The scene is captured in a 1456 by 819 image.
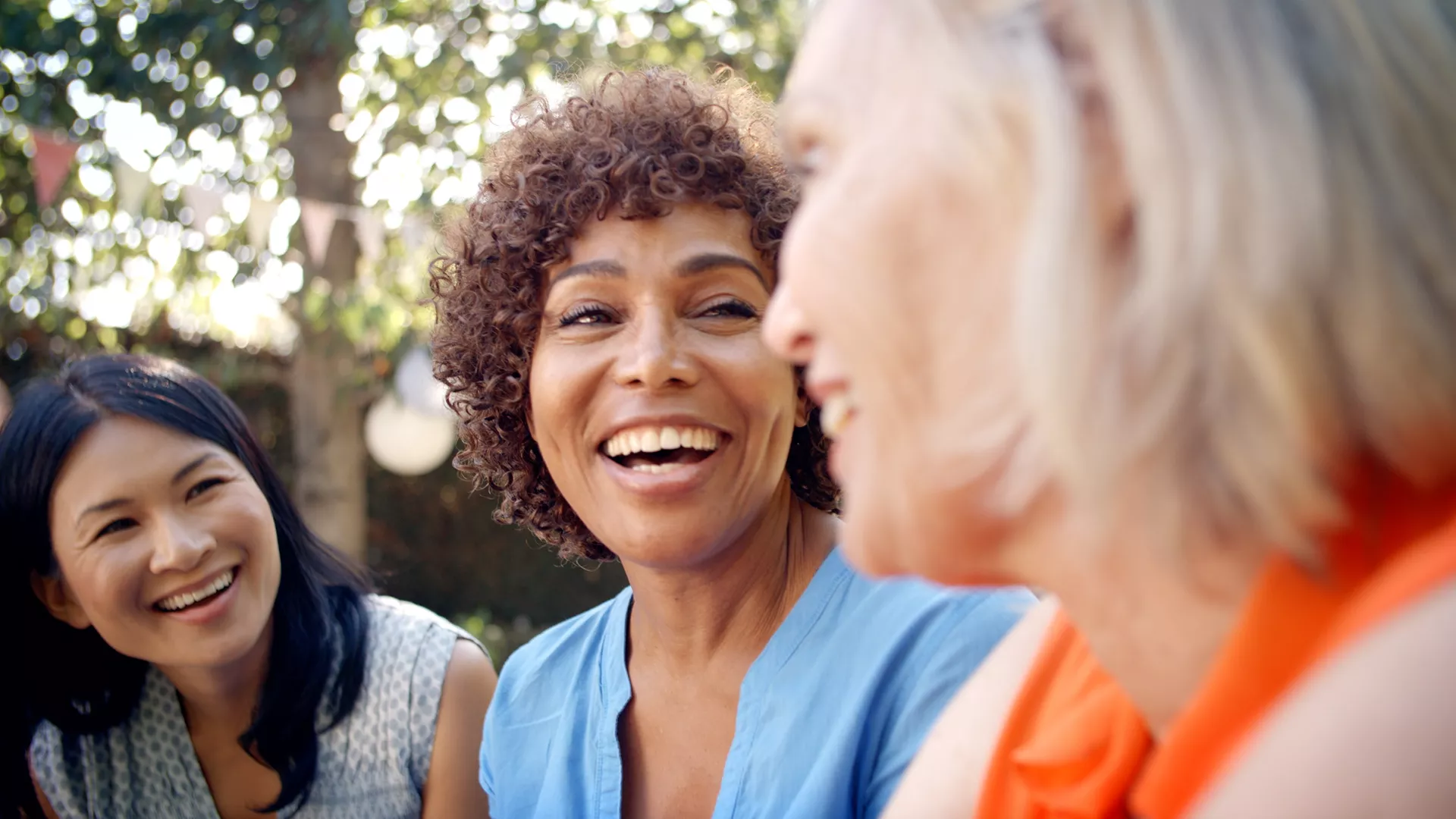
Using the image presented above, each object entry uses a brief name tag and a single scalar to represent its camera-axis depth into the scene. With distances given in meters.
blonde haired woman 0.33
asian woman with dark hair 1.04
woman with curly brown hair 0.83
